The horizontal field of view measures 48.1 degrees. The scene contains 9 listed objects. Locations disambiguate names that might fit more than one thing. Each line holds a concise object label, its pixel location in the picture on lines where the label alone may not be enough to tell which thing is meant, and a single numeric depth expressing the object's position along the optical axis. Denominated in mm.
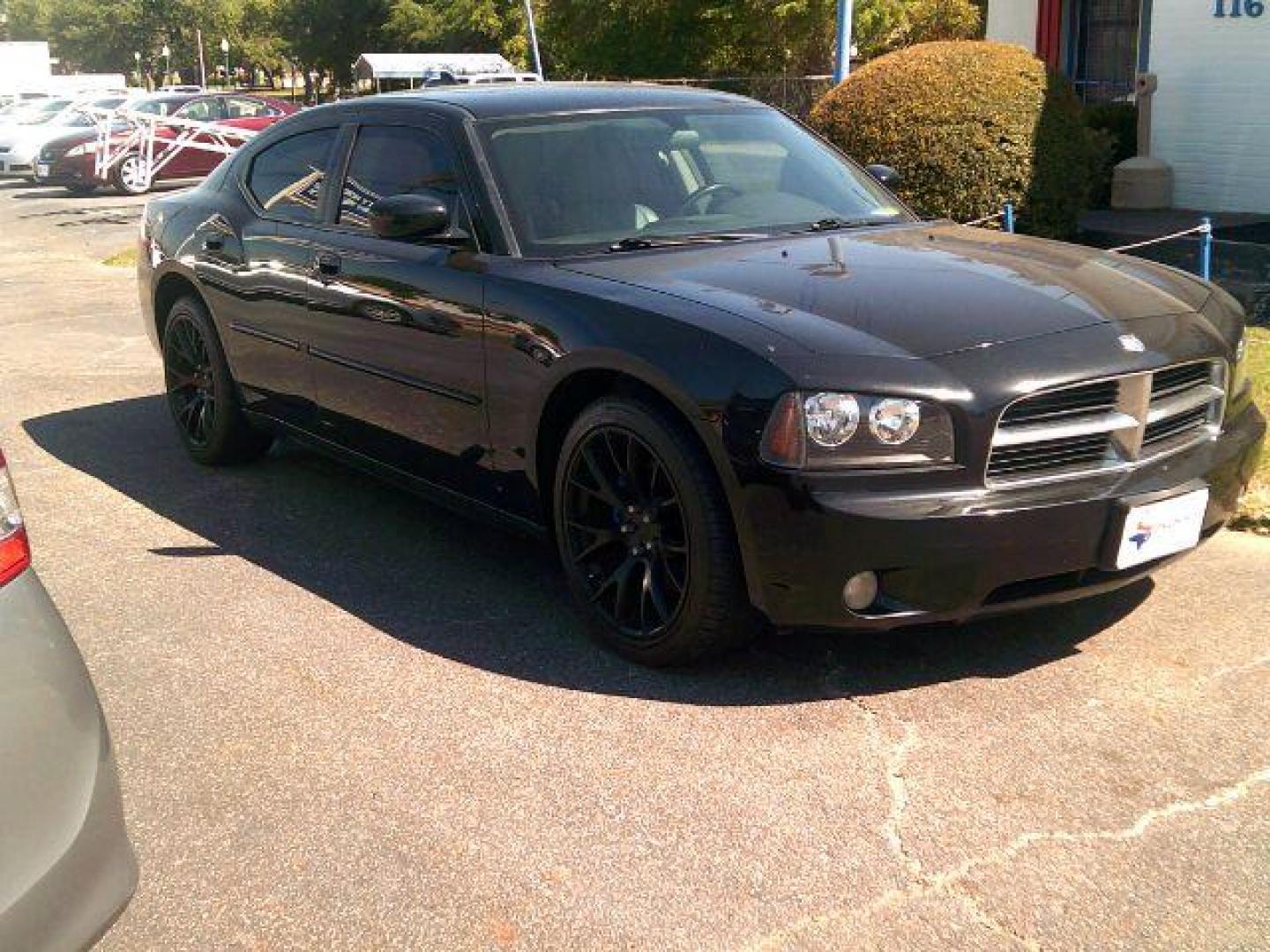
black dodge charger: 3648
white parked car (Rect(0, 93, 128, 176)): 30422
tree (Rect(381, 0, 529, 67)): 47312
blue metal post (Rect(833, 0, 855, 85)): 14578
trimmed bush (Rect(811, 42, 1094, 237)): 10312
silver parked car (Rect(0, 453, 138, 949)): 2180
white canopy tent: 29375
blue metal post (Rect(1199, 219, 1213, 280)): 7629
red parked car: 26062
